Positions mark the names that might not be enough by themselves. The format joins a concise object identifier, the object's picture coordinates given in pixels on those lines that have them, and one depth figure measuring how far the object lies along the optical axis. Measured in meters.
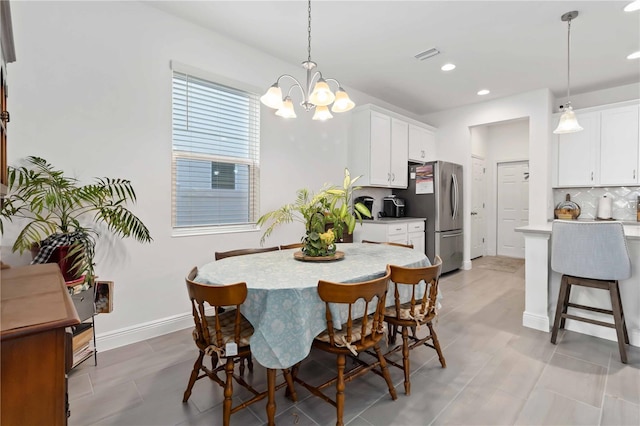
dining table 1.50
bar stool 2.23
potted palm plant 1.96
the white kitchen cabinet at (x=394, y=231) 4.24
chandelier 2.04
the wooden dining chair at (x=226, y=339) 1.46
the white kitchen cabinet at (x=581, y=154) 4.33
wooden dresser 0.70
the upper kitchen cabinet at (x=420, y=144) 5.11
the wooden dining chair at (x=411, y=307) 1.77
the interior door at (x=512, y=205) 6.31
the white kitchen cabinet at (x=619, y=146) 4.04
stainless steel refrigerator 4.80
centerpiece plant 2.11
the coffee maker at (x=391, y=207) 5.04
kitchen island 2.51
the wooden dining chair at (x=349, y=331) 1.49
